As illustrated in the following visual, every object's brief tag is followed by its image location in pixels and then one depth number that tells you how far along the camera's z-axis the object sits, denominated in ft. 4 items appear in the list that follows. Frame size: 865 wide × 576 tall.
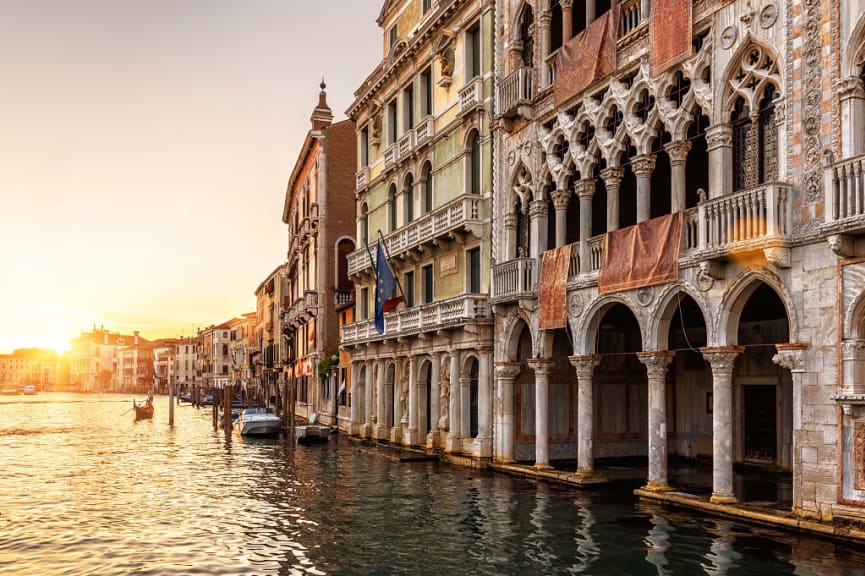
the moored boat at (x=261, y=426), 119.14
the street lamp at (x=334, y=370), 132.36
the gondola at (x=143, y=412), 187.11
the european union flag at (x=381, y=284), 90.43
